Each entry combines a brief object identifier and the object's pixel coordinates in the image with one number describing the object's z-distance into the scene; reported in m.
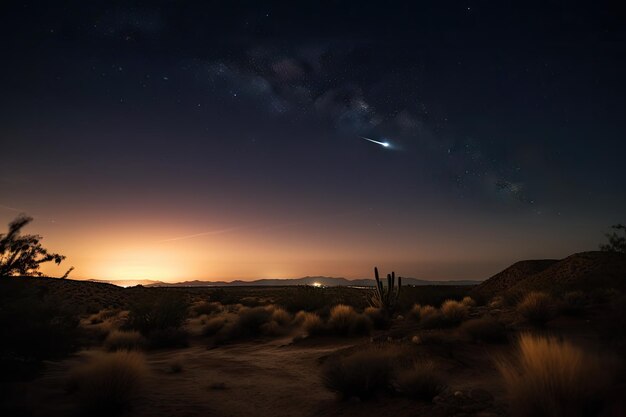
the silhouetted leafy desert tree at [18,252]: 8.55
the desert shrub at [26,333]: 7.48
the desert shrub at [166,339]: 15.60
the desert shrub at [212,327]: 18.78
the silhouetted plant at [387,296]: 22.08
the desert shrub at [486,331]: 11.45
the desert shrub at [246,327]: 17.56
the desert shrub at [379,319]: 17.64
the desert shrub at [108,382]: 6.42
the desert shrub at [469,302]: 23.44
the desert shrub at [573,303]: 14.37
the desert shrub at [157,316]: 17.95
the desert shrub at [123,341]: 14.11
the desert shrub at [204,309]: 27.97
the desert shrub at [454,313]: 15.68
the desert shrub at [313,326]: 16.80
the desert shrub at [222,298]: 37.41
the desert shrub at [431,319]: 15.66
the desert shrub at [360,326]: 16.45
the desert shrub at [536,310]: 13.58
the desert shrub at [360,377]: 7.07
